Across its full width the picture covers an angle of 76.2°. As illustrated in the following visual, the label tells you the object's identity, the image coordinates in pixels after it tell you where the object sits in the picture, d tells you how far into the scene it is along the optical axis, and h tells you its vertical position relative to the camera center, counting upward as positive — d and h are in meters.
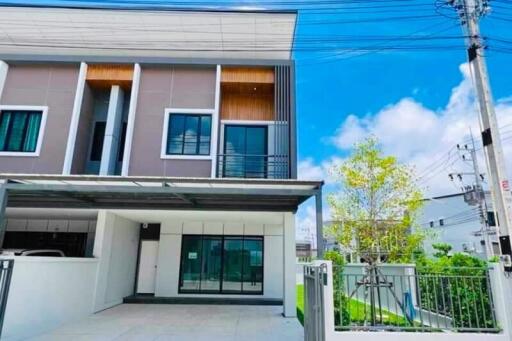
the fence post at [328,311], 5.09 -0.81
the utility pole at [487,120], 5.15 +2.30
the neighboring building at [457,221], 20.61 +2.59
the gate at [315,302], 5.14 -0.72
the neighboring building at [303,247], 37.07 +1.12
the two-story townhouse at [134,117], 9.20 +4.02
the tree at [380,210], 7.59 +1.09
